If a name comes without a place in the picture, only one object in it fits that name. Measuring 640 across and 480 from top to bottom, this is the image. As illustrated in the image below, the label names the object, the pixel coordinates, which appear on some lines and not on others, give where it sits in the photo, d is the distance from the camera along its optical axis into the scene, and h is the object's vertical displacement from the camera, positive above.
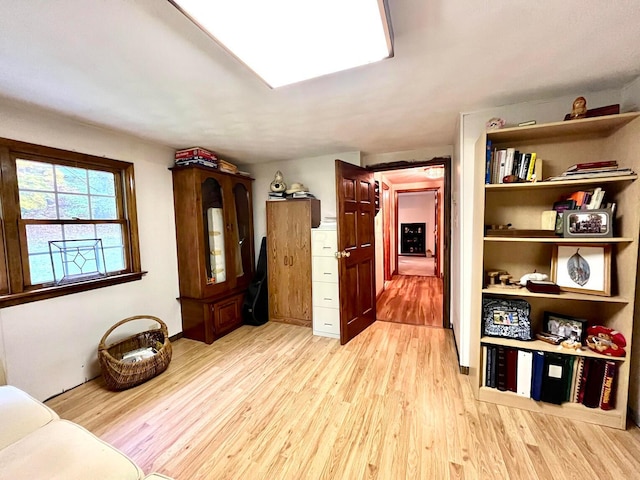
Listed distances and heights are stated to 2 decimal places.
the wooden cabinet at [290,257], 3.21 -0.44
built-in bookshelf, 1.51 -0.14
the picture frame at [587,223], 1.53 -0.05
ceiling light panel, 0.90 +0.75
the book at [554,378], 1.65 -1.04
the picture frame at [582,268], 1.59 -0.34
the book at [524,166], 1.73 +0.34
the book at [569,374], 1.64 -1.01
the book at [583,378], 1.61 -1.02
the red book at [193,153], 2.74 +0.77
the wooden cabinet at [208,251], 2.77 -0.31
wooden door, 2.65 -0.30
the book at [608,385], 1.55 -1.02
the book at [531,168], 1.71 +0.32
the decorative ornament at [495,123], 1.79 +0.65
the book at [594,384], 1.58 -1.04
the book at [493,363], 1.80 -1.02
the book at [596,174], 1.47 +0.23
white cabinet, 2.95 -0.70
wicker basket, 1.99 -1.10
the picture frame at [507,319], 1.78 -0.71
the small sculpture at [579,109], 1.55 +0.64
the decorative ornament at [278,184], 3.23 +0.48
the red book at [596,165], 1.55 +0.30
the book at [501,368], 1.78 -1.04
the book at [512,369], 1.75 -1.03
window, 1.78 +0.04
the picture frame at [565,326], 1.70 -0.75
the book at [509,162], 1.74 +0.37
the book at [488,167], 1.75 +0.34
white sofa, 0.91 -0.85
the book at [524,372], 1.72 -1.04
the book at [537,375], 1.68 -1.03
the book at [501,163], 1.76 +0.37
